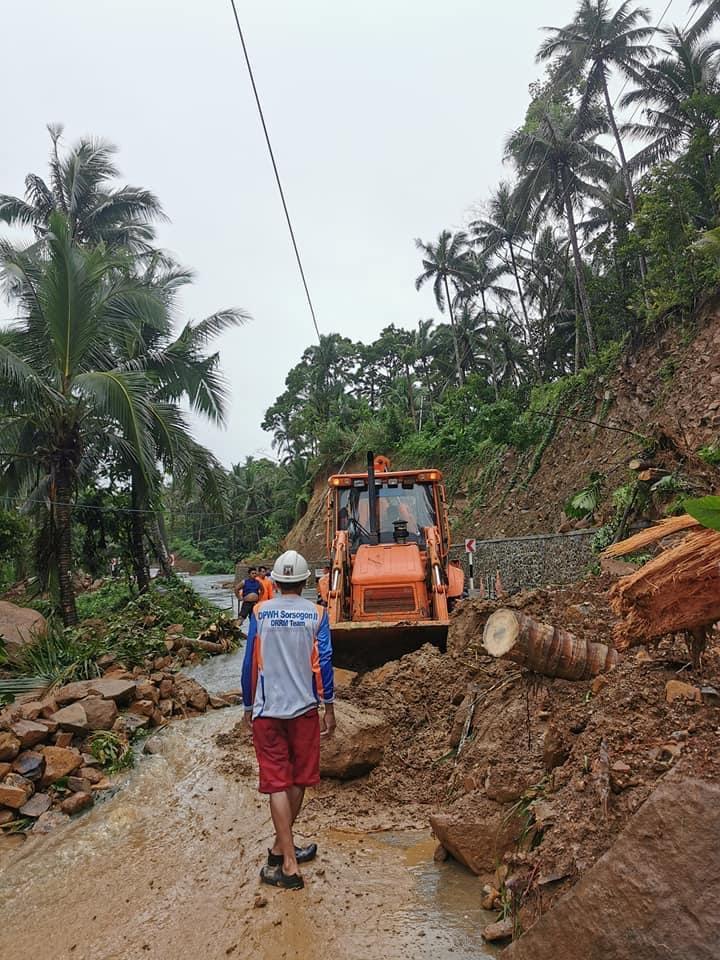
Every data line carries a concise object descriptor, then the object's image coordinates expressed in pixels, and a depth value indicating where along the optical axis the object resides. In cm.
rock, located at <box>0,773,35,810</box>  479
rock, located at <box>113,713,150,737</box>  633
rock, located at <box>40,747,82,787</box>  518
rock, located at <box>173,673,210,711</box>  759
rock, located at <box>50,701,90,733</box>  592
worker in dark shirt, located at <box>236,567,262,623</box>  1109
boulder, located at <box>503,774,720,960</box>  199
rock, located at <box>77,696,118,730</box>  620
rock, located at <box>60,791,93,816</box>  490
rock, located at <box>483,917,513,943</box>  265
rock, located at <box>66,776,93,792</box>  514
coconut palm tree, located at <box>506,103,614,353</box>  2498
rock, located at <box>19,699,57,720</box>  588
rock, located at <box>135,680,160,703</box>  721
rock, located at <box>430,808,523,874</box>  322
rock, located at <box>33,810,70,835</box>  463
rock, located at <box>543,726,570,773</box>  316
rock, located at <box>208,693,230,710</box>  774
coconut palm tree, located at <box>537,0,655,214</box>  2436
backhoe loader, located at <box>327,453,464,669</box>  711
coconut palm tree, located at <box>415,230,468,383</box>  3553
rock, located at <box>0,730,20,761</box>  518
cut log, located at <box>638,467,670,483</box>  964
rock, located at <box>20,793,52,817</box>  480
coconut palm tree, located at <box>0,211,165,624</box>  1068
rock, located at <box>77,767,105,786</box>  536
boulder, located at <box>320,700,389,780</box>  468
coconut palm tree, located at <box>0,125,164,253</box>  2184
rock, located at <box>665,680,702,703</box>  275
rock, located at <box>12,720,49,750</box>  538
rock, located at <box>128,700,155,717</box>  691
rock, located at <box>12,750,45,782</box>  515
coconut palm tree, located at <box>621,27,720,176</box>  2350
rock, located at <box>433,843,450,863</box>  349
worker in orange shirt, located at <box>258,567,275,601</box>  1073
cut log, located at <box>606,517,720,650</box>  282
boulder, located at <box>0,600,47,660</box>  920
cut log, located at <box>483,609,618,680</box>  362
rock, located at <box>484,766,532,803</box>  342
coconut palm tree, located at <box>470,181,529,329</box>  3150
